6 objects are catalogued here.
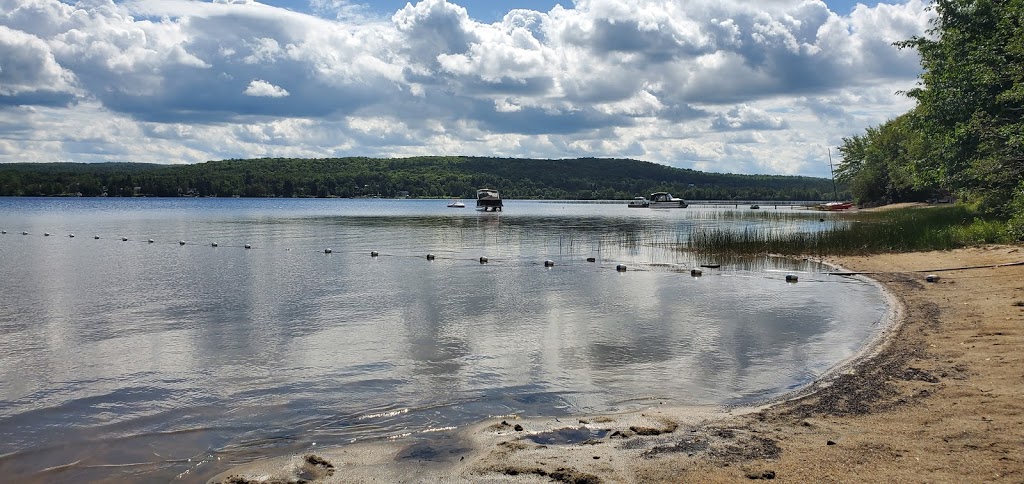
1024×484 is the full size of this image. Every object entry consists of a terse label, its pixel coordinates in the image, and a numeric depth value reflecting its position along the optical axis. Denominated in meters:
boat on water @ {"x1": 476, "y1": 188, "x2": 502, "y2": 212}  115.46
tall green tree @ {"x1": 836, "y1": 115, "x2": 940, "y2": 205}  77.06
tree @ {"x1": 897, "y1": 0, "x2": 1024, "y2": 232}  25.05
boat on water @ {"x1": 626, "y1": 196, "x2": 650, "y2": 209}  144.62
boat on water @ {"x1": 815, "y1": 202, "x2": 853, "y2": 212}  105.25
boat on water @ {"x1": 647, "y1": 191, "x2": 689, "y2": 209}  139.00
